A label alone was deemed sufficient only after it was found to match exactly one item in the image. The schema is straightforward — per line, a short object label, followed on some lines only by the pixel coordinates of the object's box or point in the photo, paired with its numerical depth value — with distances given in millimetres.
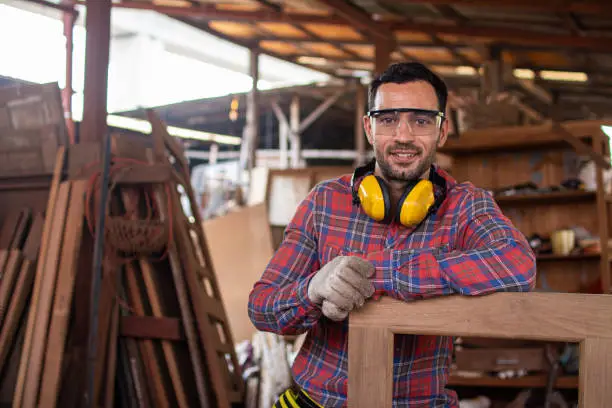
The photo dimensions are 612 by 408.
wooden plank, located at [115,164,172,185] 4438
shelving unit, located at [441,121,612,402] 5961
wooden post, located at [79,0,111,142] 4793
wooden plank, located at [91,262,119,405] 4219
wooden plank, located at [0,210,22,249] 4637
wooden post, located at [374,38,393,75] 8656
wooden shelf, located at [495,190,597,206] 6005
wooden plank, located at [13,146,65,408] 3996
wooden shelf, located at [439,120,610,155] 5973
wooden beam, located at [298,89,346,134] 13258
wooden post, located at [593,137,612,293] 5875
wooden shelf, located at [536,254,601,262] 5988
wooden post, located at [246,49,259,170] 11547
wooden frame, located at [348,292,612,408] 1506
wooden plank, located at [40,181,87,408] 3979
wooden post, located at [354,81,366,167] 11984
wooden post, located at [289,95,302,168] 13876
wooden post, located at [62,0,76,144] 7105
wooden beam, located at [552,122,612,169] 5012
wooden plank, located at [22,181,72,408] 3970
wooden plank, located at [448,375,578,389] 5488
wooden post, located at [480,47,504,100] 8781
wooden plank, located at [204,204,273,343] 8227
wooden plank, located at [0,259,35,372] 4242
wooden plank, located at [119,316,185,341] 4418
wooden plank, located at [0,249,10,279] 4305
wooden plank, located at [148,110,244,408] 4469
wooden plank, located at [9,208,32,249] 4629
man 1845
